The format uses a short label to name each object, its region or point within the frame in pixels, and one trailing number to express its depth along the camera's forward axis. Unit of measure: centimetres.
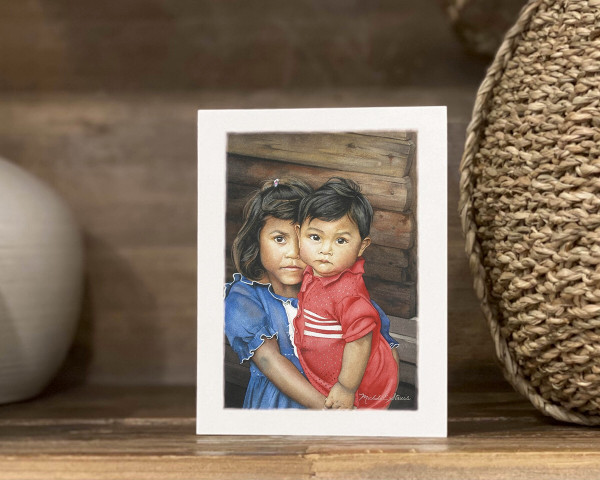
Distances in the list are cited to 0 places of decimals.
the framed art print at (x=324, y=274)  53
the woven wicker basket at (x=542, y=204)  48
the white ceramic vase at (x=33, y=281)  64
